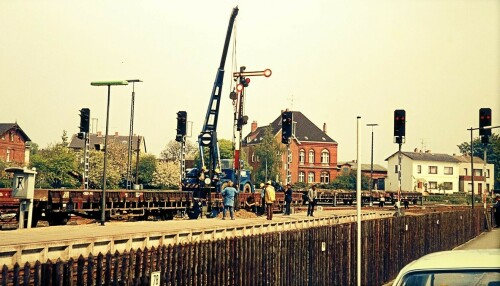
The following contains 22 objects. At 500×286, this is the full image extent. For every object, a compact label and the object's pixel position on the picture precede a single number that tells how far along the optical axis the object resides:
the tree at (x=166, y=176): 110.00
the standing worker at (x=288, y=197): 33.81
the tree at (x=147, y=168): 105.88
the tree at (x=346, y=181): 102.50
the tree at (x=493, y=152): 117.36
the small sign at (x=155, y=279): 9.77
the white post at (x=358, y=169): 9.73
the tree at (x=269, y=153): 103.56
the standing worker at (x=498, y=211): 25.96
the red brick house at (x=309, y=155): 111.38
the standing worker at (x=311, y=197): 32.47
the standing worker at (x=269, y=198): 27.73
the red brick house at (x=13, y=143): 95.62
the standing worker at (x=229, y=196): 28.39
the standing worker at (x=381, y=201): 65.77
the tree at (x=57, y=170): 81.24
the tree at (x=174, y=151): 141.50
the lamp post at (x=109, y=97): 23.67
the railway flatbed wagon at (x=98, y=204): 25.92
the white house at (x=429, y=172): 121.31
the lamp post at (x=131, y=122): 49.22
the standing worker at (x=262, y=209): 37.35
